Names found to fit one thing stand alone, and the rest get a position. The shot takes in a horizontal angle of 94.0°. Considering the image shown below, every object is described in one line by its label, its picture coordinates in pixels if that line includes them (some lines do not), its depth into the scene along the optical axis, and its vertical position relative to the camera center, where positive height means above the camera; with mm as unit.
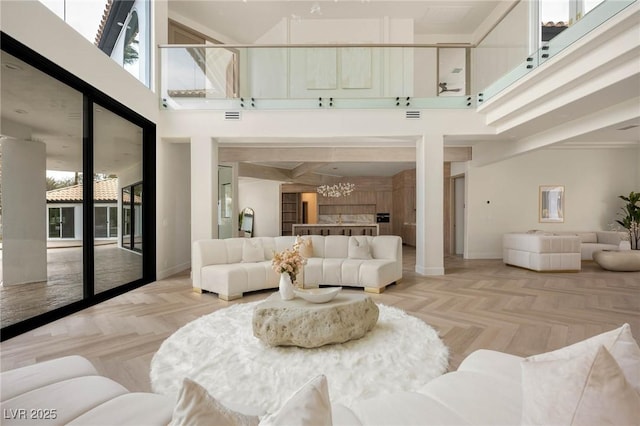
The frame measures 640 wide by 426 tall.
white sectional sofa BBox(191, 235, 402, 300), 4340 -841
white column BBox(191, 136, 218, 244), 5684 +436
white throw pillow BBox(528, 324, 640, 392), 905 -454
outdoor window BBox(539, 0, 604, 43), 3428 +2452
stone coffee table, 2529 -981
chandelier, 10336 +774
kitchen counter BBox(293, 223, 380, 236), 8945 -573
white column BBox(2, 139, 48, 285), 2990 -5
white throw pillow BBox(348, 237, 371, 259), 5126 -670
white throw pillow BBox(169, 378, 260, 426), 669 -459
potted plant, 6949 -257
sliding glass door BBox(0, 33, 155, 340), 3006 +246
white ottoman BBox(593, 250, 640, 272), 5953 -1034
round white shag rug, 1972 -1188
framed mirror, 12633 -443
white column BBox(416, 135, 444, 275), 5789 +115
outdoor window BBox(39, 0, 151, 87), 3605 +2680
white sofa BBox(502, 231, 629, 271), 6031 -860
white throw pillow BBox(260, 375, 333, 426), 659 -456
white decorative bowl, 2846 -820
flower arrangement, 3127 -556
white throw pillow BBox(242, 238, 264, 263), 4914 -676
